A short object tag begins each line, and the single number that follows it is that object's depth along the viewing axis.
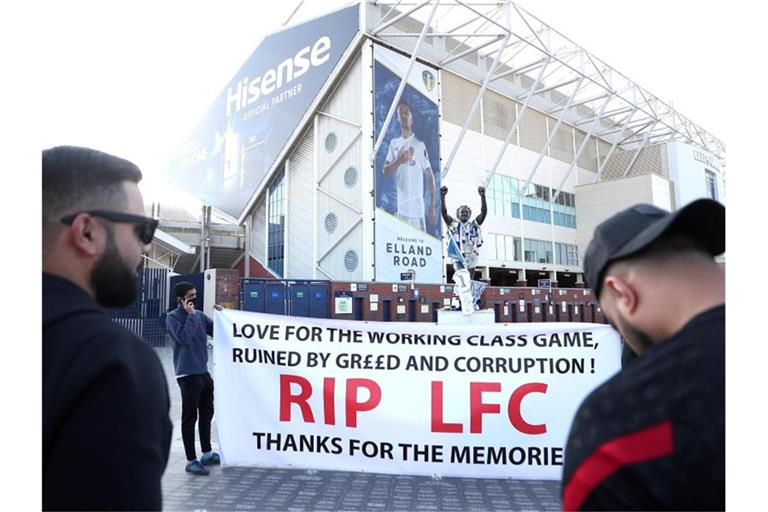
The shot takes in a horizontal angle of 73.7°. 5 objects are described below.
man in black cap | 0.97
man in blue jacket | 4.74
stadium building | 23.38
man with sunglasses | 1.01
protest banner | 4.30
